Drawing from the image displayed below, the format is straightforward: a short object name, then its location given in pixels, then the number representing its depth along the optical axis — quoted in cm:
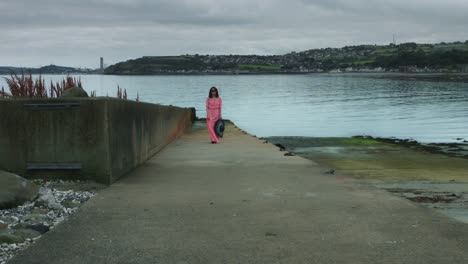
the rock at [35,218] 558
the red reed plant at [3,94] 1030
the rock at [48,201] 617
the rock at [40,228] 529
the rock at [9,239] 482
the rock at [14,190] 613
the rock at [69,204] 636
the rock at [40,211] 593
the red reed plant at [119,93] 1635
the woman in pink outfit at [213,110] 1584
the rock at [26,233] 502
